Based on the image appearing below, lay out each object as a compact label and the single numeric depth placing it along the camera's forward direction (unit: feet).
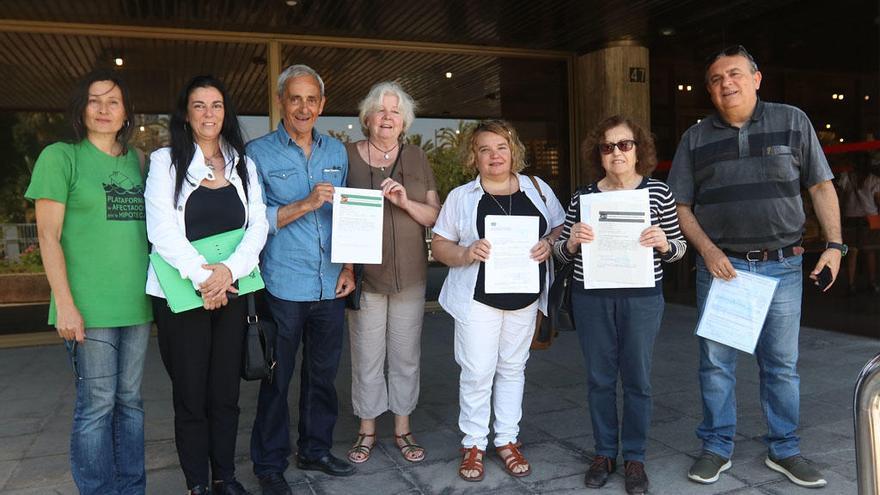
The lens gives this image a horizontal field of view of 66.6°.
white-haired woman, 11.15
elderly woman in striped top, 9.97
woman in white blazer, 8.91
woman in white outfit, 10.64
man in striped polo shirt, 10.35
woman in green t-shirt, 8.57
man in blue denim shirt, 10.46
